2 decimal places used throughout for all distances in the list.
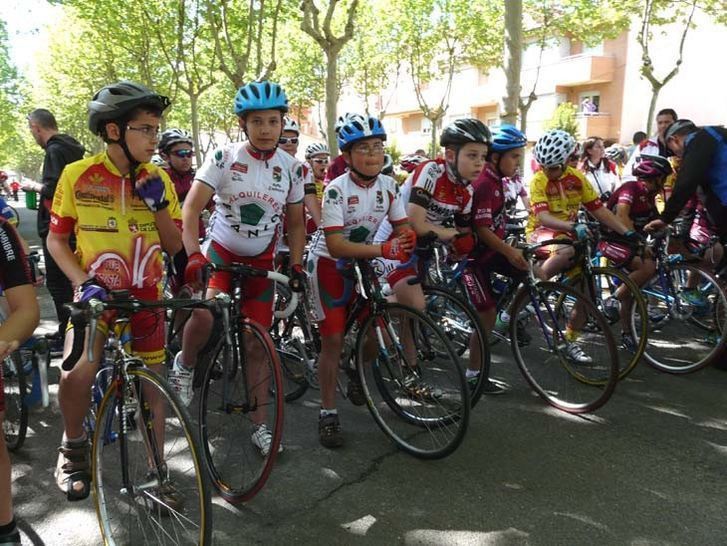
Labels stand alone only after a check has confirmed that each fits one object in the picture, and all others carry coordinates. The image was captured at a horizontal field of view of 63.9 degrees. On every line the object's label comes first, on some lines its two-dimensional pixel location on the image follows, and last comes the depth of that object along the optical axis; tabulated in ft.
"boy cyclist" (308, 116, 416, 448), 12.25
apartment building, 89.40
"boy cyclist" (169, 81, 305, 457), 11.57
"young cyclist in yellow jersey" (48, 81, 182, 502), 9.33
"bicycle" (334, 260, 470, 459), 12.14
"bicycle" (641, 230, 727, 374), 16.88
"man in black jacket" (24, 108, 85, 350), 17.54
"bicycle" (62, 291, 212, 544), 8.44
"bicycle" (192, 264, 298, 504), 10.28
